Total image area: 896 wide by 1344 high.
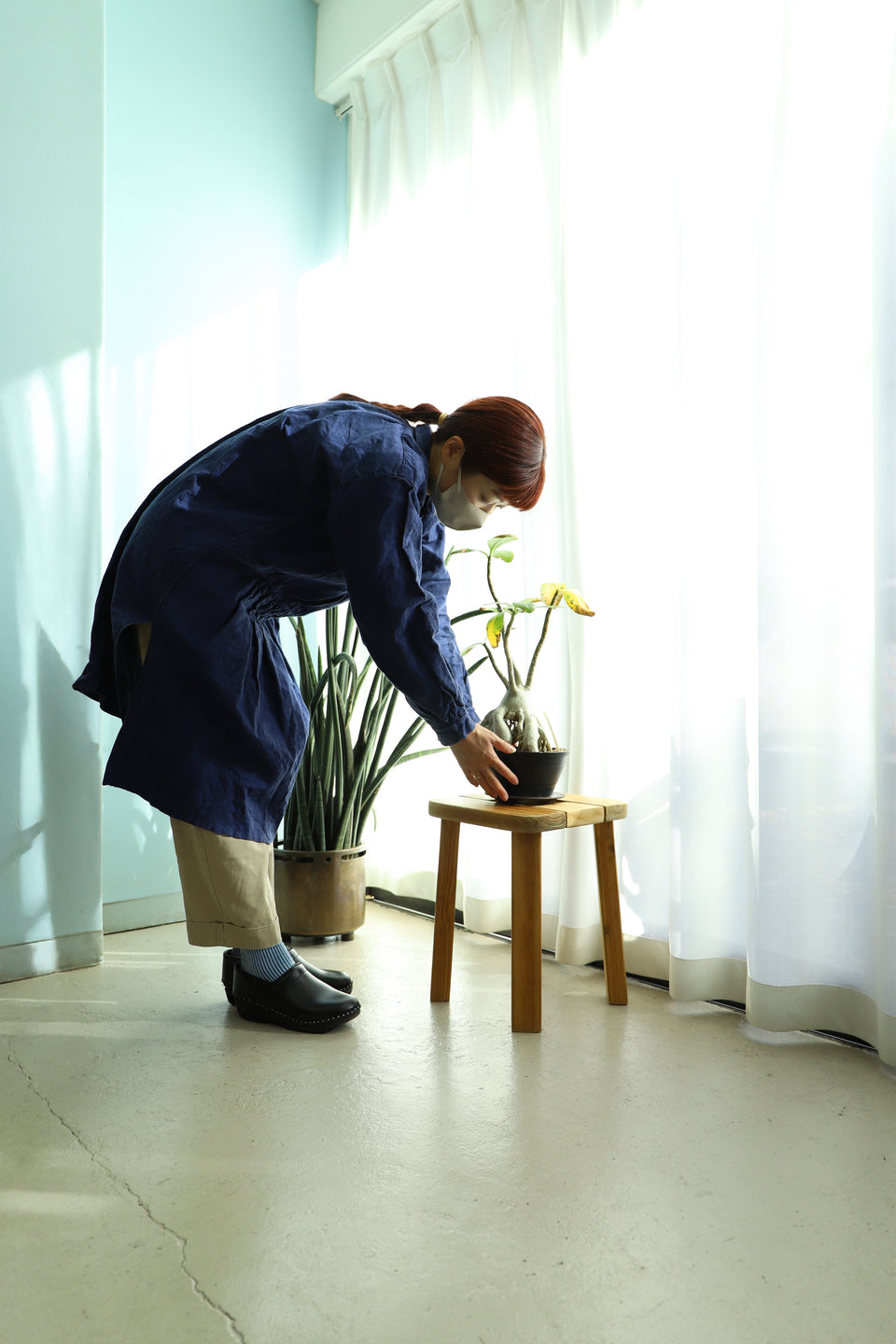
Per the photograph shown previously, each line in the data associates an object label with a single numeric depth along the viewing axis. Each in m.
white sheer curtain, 1.70
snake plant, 2.38
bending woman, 1.56
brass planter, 2.35
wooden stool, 1.72
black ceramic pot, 1.80
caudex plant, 1.83
